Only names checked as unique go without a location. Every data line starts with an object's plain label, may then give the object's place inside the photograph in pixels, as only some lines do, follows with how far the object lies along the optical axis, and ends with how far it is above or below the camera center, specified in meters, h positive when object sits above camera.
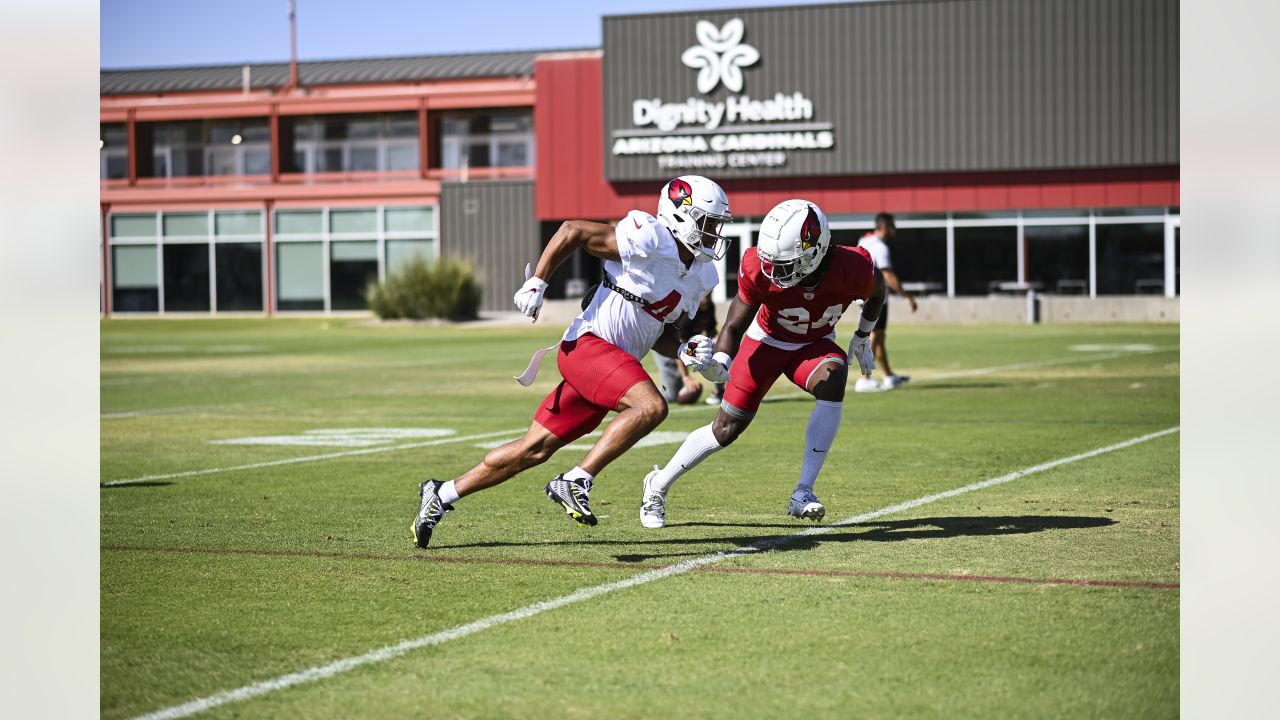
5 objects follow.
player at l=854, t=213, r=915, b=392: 18.50 +0.02
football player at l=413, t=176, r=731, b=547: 7.71 -0.30
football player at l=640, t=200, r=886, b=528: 8.30 -0.33
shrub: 43.31 -0.28
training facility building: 43.78 +3.63
